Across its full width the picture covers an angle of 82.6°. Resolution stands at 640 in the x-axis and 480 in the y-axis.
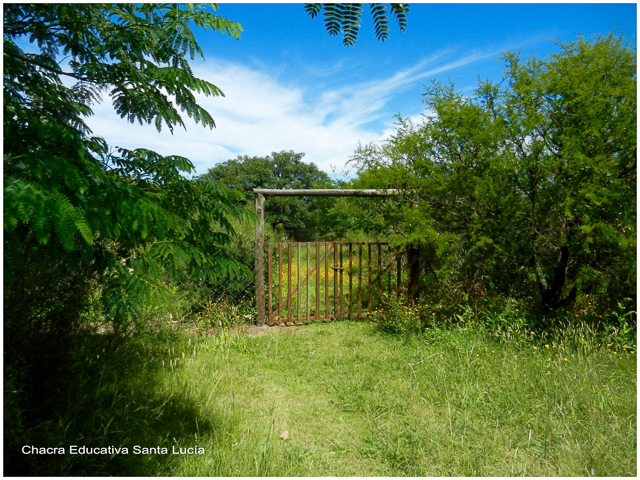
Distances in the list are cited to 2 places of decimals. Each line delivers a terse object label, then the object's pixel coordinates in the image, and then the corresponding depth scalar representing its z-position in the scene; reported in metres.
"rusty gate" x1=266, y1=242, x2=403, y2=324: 6.05
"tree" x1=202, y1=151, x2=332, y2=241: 20.25
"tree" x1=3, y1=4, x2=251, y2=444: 1.63
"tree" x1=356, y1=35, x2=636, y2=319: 4.12
